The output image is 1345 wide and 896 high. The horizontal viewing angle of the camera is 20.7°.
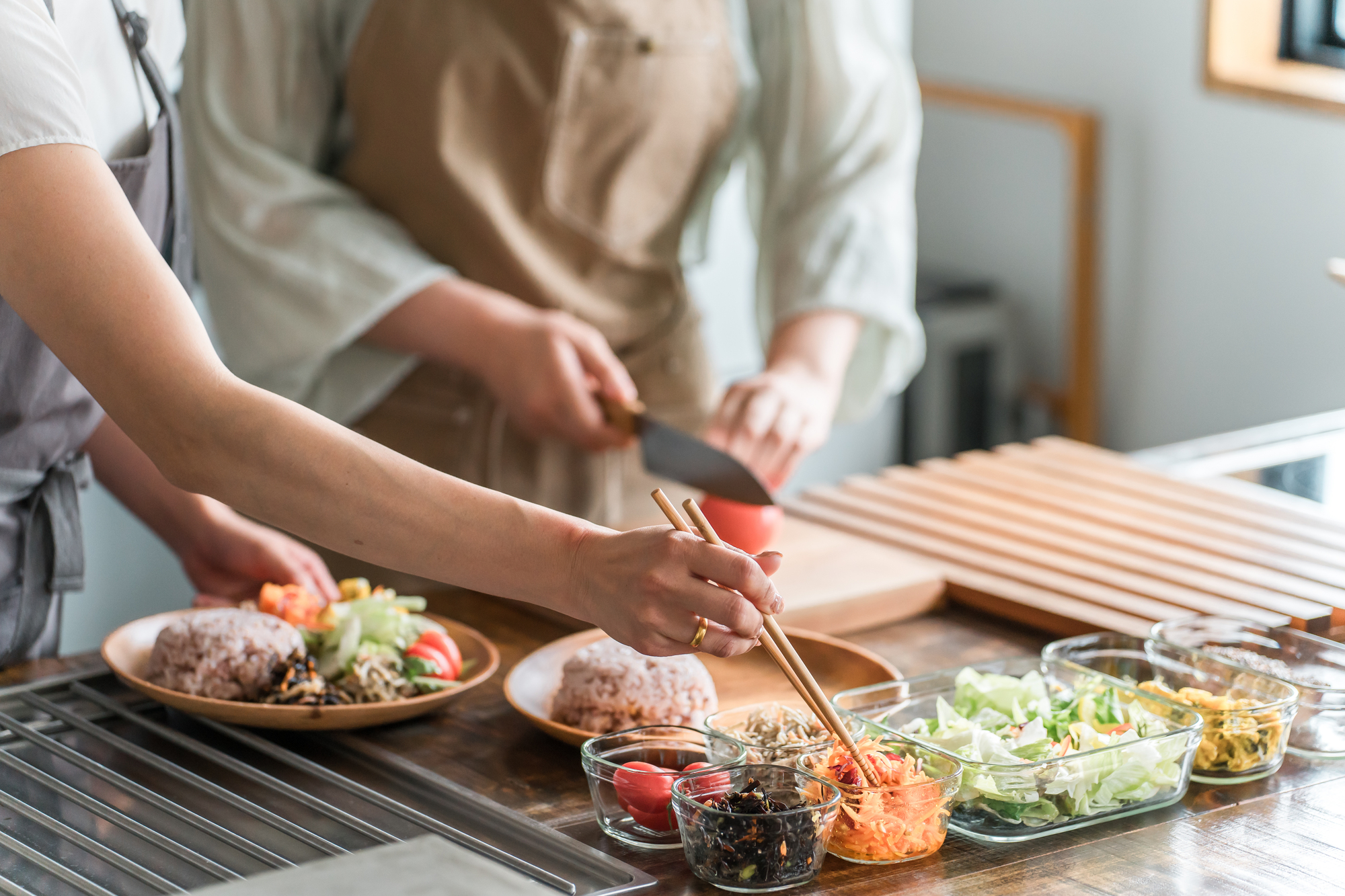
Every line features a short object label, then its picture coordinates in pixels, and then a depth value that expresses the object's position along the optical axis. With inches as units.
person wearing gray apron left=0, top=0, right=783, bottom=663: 70.1
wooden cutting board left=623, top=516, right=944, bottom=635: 86.4
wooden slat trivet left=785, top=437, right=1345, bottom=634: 86.2
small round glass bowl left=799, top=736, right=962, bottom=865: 71.6
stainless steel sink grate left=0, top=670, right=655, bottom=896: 71.6
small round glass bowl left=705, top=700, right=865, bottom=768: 73.8
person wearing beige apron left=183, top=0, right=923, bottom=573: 94.9
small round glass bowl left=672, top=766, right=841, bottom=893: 70.5
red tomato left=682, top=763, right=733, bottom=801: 72.1
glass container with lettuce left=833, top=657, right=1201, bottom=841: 72.6
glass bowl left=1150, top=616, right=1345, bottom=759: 77.5
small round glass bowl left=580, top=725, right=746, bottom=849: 72.9
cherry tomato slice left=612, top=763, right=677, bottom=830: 72.9
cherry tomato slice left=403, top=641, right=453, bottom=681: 80.8
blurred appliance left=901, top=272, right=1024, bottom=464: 183.4
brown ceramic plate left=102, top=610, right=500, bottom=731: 77.3
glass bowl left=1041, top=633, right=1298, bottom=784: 75.7
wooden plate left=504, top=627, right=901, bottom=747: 80.5
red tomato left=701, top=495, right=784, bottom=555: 88.4
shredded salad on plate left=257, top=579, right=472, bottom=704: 78.9
